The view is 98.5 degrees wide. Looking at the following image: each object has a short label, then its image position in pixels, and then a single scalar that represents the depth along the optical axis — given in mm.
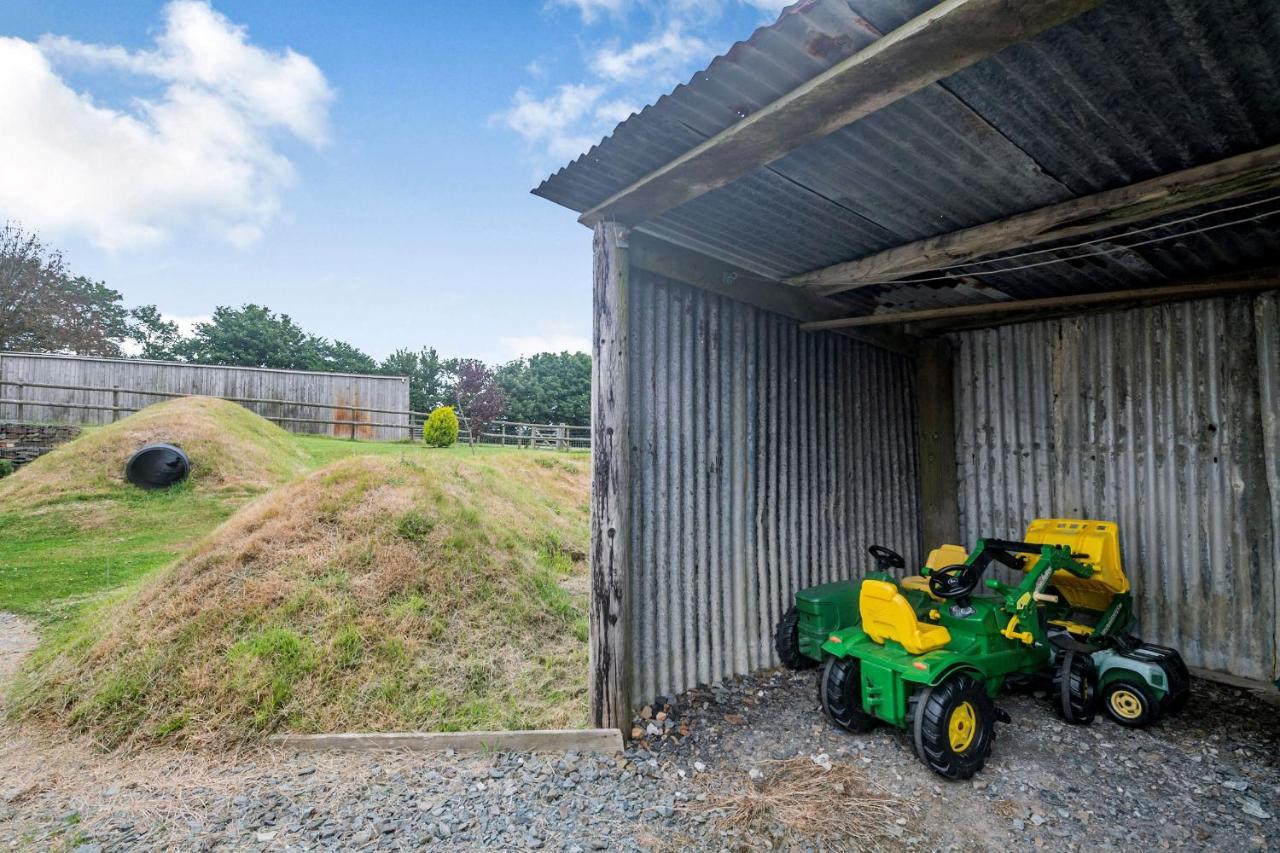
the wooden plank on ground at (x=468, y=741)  2834
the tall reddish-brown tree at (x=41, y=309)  18234
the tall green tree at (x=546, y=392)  32781
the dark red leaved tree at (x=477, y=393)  20406
